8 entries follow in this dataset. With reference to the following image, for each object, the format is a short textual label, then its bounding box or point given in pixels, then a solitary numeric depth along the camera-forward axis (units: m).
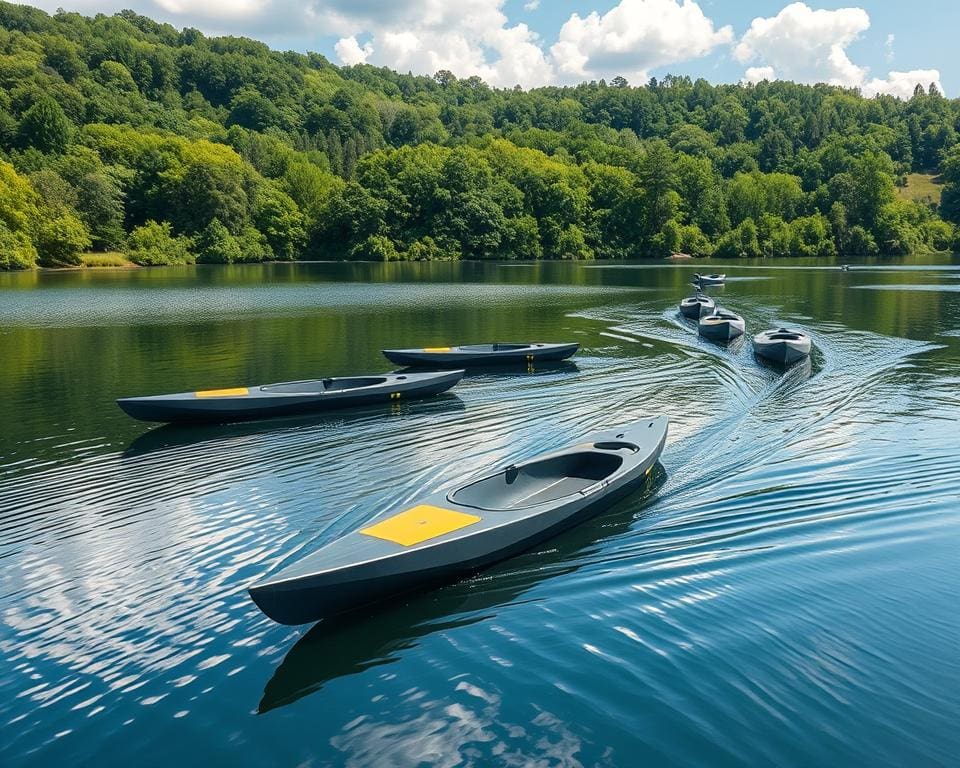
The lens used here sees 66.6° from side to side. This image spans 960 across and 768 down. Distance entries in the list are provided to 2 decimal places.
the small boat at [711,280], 74.62
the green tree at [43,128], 125.06
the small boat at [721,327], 38.25
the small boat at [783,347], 31.25
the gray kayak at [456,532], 10.35
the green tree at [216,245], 119.94
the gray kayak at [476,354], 31.25
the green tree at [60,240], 98.00
